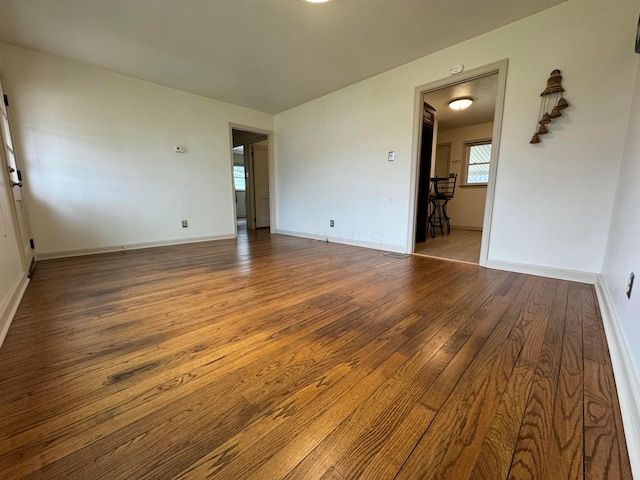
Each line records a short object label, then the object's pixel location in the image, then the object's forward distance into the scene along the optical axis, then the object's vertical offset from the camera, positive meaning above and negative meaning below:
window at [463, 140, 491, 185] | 6.02 +0.78
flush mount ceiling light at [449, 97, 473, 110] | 4.19 +1.51
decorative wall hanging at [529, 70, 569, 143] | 2.23 +0.80
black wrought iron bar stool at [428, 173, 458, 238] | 5.24 -0.03
